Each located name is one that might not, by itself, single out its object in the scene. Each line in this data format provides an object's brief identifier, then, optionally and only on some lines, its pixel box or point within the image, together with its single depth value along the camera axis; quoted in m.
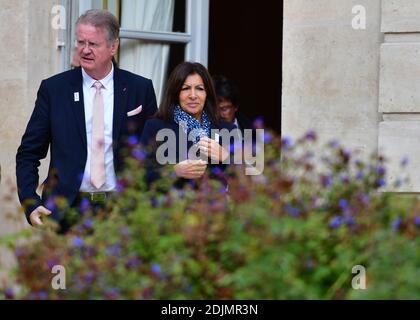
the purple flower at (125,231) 9.18
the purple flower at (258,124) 10.59
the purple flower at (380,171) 9.68
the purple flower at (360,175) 9.77
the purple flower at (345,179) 9.73
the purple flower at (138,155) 10.24
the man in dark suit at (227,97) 19.19
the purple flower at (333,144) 10.09
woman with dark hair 13.09
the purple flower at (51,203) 10.08
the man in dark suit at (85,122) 13.30
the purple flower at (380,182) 9.72
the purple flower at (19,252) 9.12
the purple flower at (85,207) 10.10
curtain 17.55
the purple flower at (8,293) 8.84
